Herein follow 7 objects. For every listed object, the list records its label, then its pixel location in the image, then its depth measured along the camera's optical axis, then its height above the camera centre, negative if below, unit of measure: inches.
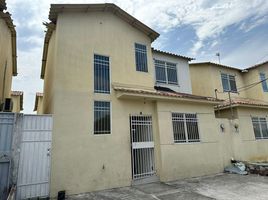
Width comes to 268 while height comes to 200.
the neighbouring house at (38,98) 692.7 +166.8
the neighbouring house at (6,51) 323.9 +207.8
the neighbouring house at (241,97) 463.5 +120.8
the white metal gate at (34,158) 252.7 -22.1
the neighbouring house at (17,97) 627.3 +157.4
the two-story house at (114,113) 293.3 +47.4
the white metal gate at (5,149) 237.0 -7.3
